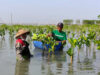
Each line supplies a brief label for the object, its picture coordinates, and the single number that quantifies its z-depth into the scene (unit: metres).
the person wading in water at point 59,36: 8.97
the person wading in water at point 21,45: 5.76
